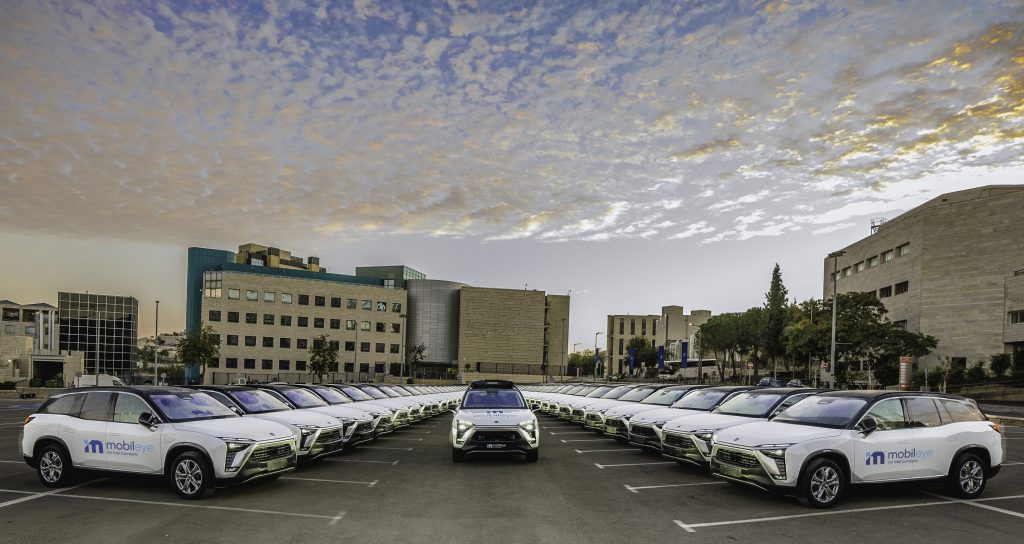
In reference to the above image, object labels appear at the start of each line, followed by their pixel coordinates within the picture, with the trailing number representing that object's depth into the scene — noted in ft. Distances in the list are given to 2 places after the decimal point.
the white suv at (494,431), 41.91
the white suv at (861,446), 28.43
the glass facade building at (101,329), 333.83
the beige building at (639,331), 589.73
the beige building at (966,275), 179.73
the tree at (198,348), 225.15
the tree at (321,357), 272.51
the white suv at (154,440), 30.01
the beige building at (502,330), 384.68
